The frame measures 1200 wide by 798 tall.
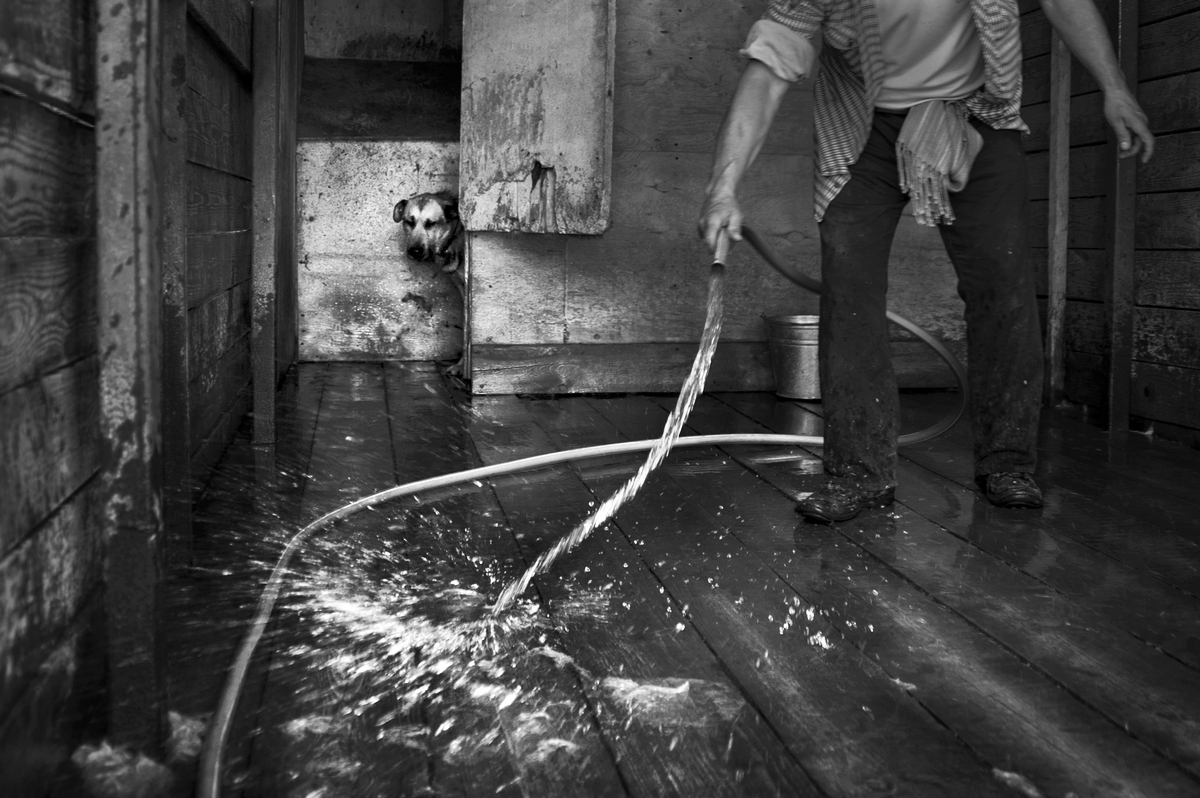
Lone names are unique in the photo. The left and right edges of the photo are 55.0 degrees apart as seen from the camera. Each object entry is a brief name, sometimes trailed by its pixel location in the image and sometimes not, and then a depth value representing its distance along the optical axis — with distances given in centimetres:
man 242
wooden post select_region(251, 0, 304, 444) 317
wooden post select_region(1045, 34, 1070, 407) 398
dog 484
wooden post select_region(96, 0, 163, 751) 125
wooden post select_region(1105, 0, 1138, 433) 358
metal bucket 420
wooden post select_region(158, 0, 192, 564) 200
